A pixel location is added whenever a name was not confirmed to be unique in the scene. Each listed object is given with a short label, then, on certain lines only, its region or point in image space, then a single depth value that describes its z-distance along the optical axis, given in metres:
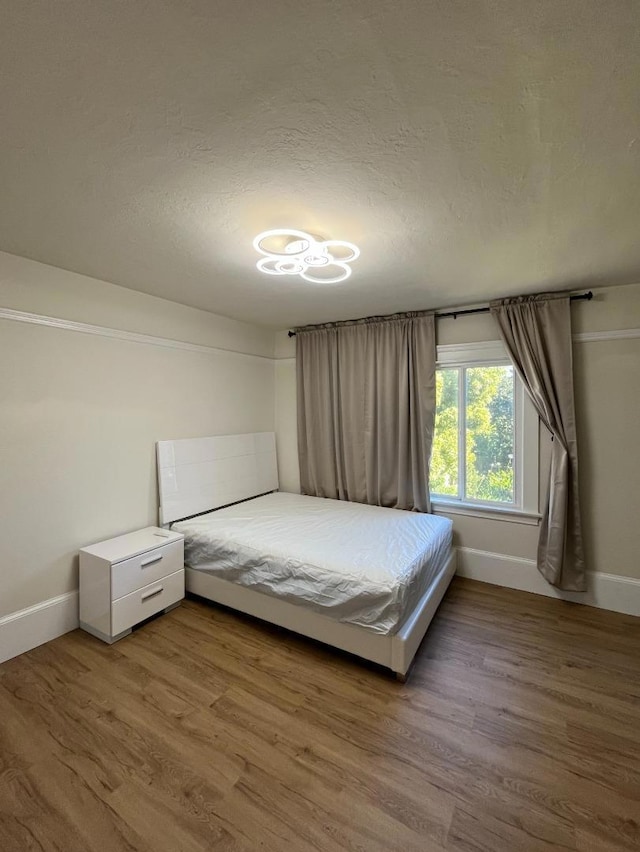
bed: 2.06
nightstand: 2.30
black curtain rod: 2.77
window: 3.08
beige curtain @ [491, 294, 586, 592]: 2.80
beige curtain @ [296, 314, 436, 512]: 3.41
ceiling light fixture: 1.86
